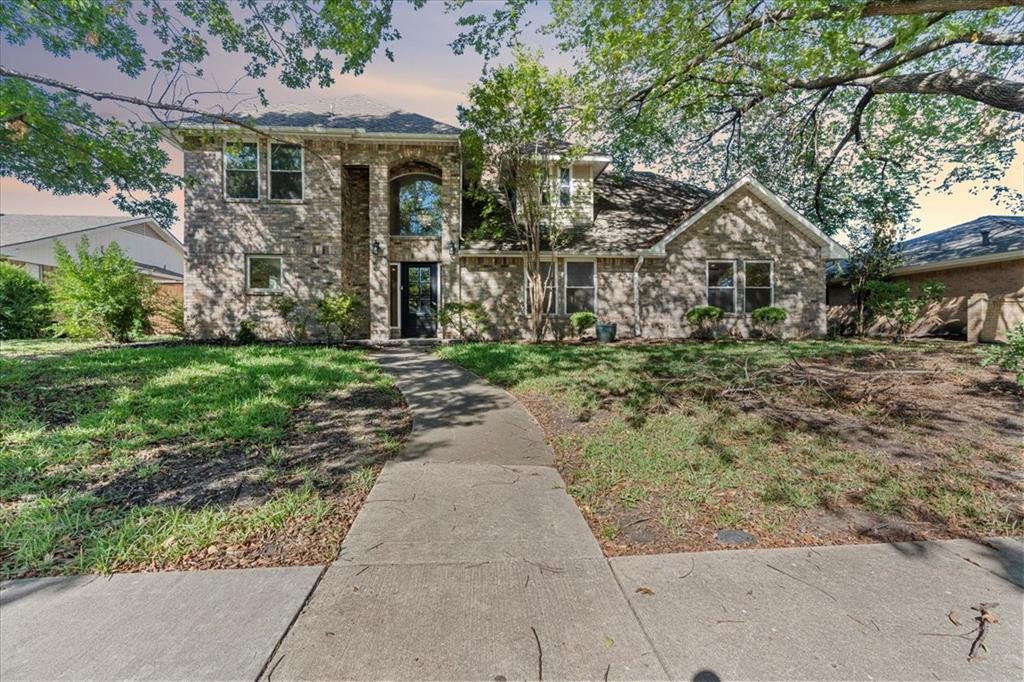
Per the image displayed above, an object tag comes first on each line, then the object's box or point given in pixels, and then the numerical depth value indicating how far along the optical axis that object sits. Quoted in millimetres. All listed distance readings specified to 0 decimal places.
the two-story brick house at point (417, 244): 12664
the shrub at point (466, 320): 12523
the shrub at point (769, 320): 12914
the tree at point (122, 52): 7863
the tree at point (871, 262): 13617
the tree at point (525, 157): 10398
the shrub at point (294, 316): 12319
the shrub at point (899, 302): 13008
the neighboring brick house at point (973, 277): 11523
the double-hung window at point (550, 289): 13055
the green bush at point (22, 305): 12672
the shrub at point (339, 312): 11578
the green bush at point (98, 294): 10781
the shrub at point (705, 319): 12891
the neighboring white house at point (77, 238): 20188
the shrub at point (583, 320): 12734
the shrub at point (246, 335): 11812
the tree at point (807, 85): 7145
